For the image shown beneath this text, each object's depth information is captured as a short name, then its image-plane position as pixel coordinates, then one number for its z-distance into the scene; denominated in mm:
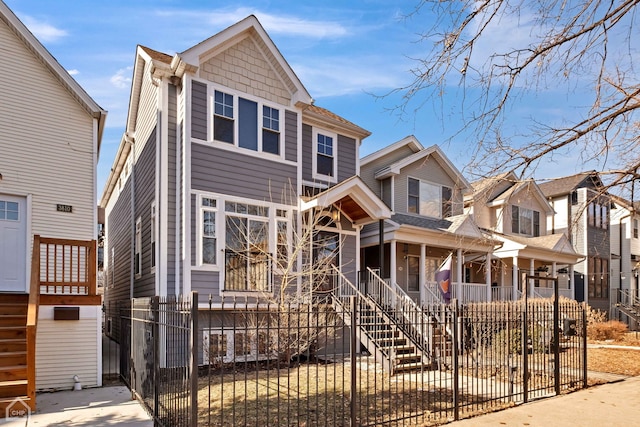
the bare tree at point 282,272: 11224
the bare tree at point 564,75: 4918
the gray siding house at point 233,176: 11688
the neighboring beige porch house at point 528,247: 21038
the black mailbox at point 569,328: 9945
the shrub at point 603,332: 18328
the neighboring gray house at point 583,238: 26984
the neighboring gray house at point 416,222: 17094
